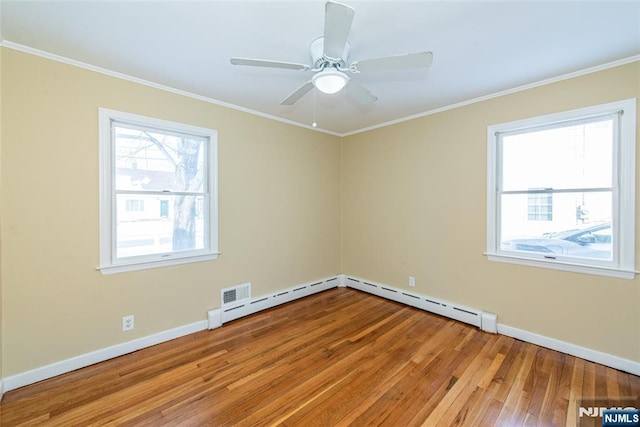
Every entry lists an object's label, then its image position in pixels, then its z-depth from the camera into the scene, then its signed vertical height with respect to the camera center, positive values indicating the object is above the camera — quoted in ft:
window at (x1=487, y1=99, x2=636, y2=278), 7.31 +0.72
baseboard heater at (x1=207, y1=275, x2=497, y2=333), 9.82 -3.95
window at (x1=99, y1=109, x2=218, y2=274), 7.93 +0.62
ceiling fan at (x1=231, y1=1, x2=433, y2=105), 4.42 +3.13
